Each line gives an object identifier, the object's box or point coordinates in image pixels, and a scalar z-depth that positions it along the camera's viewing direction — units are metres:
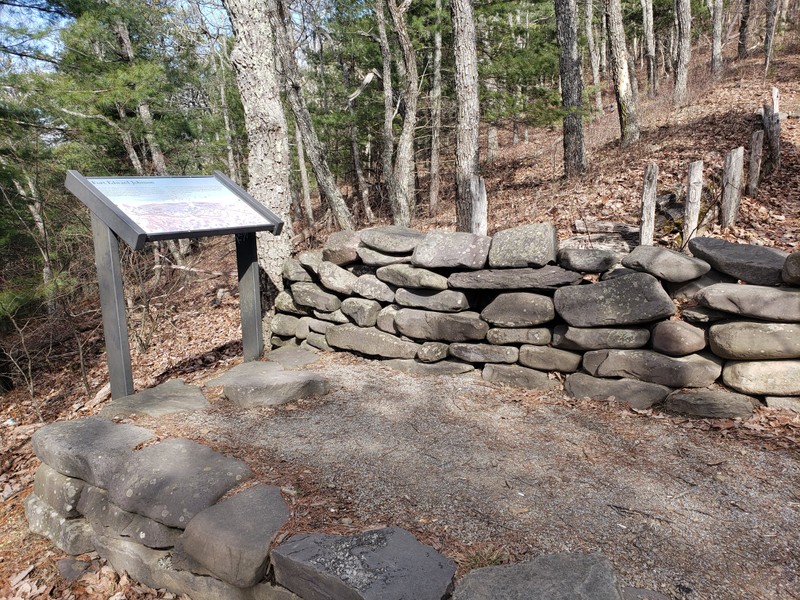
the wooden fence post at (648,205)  5.68
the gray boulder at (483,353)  4.82
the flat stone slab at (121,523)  3.12
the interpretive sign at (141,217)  4.12
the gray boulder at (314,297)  5.73
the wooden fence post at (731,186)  6.33
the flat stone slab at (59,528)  3.57
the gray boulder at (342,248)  5.66
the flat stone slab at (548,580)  2.23
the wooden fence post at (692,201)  5.72
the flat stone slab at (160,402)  4.23
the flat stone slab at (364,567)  2.30
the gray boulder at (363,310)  5.48
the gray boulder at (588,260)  4.48
